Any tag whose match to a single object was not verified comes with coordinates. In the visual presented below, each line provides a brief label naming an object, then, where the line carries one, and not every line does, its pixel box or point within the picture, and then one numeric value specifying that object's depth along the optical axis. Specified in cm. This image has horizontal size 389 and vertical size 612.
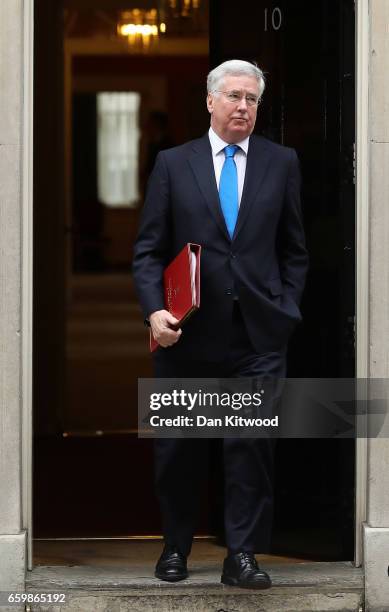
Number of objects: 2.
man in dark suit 1044
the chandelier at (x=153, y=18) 3192
